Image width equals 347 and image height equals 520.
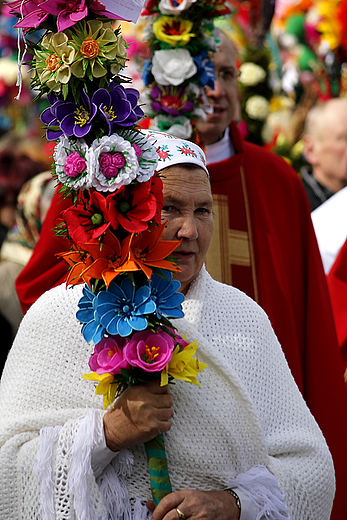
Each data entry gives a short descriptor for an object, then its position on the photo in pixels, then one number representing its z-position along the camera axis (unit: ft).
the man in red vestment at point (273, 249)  24.23
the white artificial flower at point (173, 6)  23.57
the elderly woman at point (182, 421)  14.58
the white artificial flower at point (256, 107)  45.55
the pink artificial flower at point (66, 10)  12.92
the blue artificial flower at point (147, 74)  24.64
